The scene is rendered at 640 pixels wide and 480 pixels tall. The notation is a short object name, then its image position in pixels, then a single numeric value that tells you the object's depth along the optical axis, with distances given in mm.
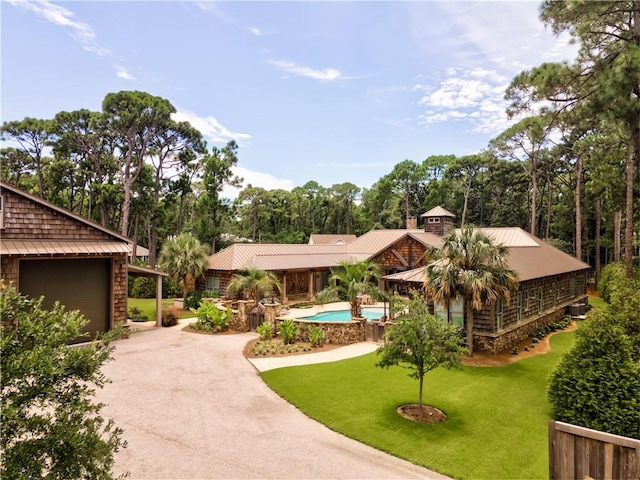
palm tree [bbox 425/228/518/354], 13594
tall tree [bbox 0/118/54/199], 33281
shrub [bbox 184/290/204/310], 24077
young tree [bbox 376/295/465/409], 9047
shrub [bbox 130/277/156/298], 28359
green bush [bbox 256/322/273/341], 16391
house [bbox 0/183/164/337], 13812
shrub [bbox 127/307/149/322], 20250
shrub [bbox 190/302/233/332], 18109
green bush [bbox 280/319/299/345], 15841
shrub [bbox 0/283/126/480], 3521
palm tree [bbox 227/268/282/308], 19609
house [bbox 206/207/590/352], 15375
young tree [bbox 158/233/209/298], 24531
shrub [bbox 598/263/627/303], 24400
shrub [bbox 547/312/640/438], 7316
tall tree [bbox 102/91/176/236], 31344
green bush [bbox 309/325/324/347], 15602
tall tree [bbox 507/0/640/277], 12898
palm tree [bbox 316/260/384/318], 17391
